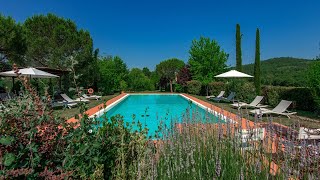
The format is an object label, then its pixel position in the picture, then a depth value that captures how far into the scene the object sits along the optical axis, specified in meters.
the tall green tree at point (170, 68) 23.67
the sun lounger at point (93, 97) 13.82
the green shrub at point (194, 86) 17.67
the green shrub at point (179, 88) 20.82
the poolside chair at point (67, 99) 10.26
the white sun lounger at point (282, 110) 6.81
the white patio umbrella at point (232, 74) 11.11
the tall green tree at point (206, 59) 17.49
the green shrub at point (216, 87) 15.39
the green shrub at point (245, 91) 11.05
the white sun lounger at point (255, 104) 8.54
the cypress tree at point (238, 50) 15.53
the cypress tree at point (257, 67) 12.46
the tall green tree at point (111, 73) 18.60
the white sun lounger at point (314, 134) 3.26
